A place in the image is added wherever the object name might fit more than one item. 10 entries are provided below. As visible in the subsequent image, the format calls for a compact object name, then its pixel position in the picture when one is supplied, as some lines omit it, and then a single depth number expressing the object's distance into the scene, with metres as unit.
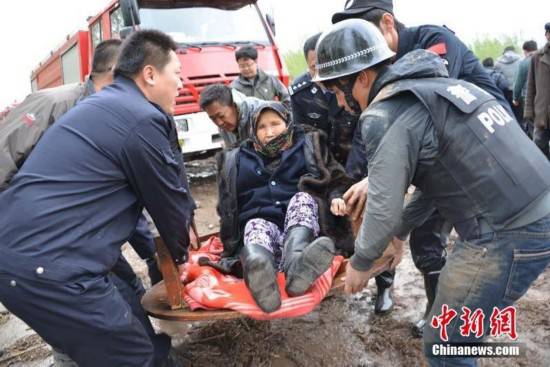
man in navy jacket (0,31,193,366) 1.61
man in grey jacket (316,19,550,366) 1.42
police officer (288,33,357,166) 2.97
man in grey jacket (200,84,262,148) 3.23
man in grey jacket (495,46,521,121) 6.76
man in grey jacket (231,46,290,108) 4.96
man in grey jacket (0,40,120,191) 2.42
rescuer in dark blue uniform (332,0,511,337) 2.15
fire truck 5.68
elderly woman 2.61
